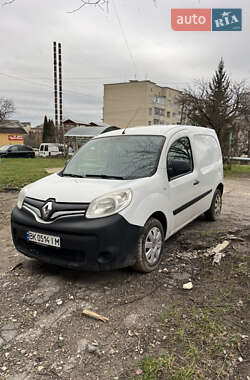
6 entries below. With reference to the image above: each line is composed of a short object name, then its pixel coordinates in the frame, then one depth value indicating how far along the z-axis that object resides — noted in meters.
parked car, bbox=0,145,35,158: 26.88
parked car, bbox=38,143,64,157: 29.88
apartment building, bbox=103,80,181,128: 59.03
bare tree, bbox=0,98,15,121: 52.47
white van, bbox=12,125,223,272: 2.74
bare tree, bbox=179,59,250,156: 16.31
